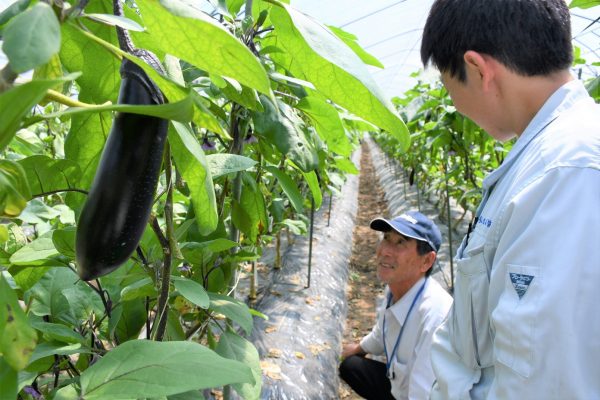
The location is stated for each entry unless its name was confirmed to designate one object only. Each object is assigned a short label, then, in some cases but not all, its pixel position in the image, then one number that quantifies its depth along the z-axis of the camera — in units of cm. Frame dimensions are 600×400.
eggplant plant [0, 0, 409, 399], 33
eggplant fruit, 35
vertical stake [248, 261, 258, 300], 325
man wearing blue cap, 201
